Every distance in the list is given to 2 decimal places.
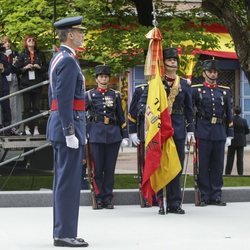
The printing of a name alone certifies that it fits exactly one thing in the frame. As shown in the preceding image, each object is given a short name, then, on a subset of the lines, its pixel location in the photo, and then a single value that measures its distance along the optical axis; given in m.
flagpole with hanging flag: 10.20
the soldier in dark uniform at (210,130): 10.98
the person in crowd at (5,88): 12.57
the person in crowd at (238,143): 18.80
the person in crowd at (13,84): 12.73
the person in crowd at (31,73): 12.61
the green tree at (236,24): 13.45
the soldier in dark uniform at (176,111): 10.34
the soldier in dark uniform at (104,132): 10.91
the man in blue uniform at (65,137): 7.77
